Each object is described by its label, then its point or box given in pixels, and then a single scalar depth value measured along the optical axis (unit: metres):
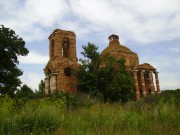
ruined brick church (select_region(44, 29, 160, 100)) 20.14
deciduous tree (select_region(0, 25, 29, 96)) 16.48
